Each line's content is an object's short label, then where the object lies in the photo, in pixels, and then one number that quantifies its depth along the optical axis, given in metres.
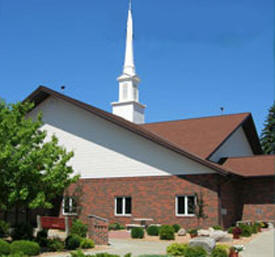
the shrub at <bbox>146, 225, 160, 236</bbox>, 22.44
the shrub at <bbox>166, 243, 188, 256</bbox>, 14.94
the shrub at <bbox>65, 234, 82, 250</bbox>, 17.06
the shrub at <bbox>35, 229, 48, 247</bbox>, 17.31
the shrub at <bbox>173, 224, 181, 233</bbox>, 24.19
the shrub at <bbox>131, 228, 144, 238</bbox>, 21.23
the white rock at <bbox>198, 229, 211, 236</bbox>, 18.94
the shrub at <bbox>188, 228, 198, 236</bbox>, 20.88
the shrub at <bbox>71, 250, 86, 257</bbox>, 12.59
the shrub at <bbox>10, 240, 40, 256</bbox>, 14.88
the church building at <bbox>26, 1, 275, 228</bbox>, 25.67
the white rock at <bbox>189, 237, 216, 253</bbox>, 15.13
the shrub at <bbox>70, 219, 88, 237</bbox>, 20.01
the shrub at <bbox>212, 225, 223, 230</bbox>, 23.50
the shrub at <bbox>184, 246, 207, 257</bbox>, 14.10
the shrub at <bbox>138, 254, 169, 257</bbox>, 14.44
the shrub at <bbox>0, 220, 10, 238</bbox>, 20.64
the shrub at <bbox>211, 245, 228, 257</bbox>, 13.88
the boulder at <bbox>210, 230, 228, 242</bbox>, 18.50
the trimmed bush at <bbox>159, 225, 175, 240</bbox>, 20.72
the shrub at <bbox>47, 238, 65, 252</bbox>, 16.52
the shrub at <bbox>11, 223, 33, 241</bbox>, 17.75
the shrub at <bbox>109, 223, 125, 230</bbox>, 26.45
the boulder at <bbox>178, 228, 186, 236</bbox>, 22.80
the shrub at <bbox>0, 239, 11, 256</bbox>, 14.32
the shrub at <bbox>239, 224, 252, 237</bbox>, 21.48
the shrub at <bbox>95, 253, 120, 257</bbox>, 12.87
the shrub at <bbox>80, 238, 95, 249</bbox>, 17.16
